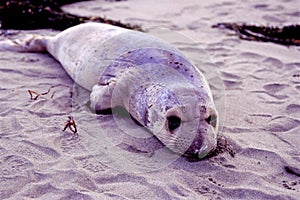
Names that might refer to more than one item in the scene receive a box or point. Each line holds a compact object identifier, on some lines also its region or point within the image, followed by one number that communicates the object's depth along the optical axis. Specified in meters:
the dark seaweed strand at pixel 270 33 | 6.23
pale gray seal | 3.28
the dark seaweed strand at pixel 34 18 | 6.52
